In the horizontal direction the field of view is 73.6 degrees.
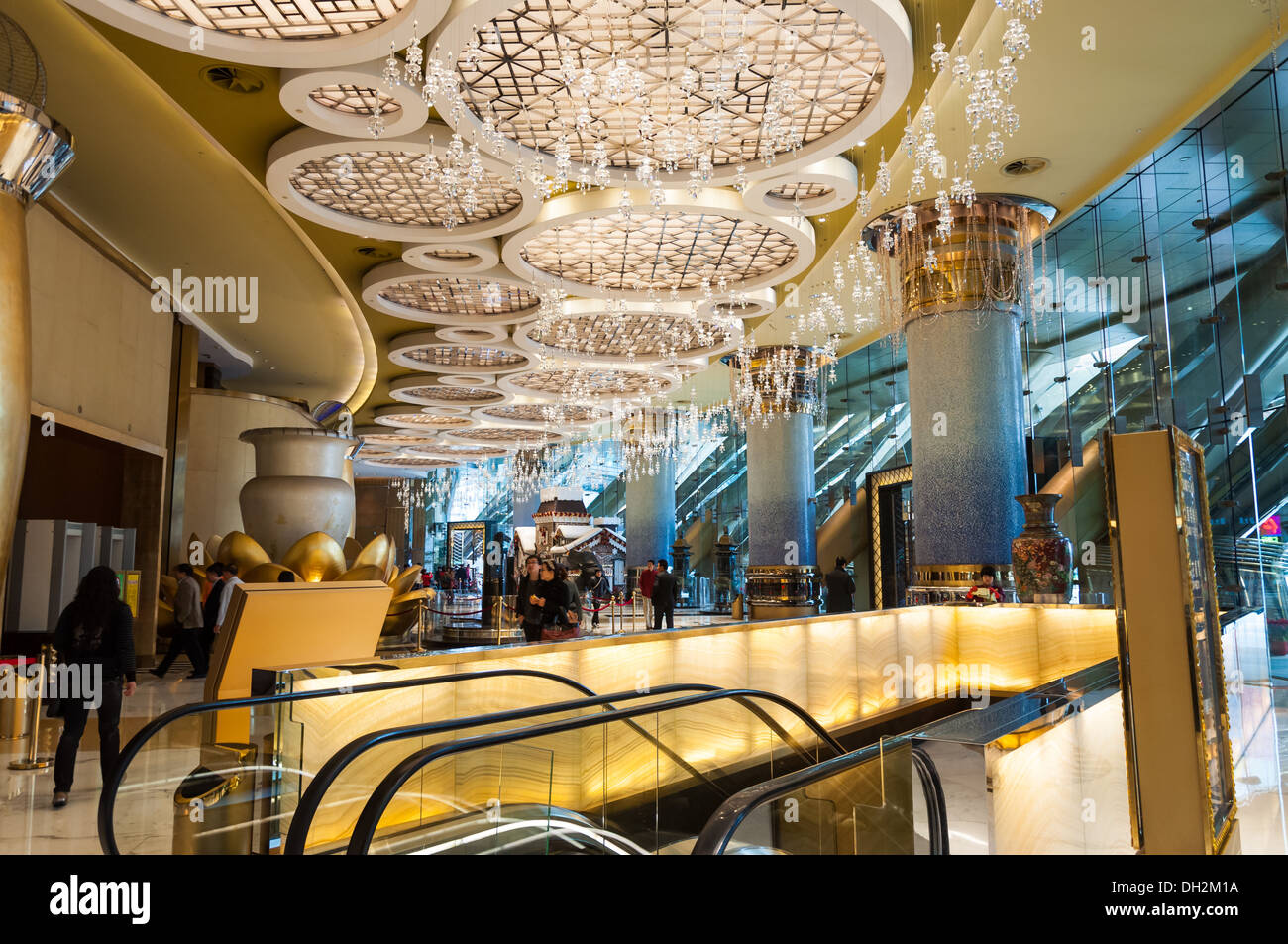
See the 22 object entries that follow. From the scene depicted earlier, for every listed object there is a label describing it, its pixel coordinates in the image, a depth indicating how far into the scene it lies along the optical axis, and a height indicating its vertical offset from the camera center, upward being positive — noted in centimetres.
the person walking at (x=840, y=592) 1350 -41
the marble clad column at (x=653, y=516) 2377 +144
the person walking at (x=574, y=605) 964 -40
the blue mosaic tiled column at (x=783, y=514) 1539 +96
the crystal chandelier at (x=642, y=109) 579 +346
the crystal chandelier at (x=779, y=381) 1575 +343
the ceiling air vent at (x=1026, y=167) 818 +380
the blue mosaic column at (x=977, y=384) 915 +192
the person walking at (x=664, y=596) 1355 -44
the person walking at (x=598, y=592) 1586 -51
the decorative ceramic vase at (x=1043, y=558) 848 +5
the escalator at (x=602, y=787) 215 -67
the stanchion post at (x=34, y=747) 537 -109
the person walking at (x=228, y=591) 859 -18
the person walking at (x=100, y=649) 473 -41
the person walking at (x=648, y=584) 1566 -29
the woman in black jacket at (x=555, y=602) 947 -36
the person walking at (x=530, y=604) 936 -37
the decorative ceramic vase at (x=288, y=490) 1059 +101
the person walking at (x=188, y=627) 890 -56
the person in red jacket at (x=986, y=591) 901 -28
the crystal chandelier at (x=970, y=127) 540 +348
